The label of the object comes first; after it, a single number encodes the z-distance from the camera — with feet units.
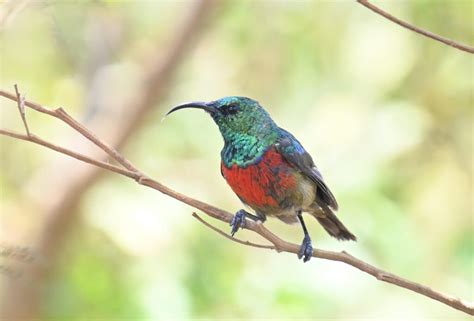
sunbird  24.35
